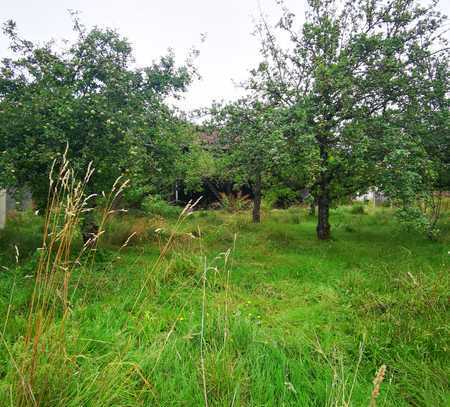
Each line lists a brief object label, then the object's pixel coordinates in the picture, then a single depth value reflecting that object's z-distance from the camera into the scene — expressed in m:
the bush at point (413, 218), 5.38
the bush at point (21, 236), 5.79
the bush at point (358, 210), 12.87
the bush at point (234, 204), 13.75
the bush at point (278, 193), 8.72
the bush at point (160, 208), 11.16
